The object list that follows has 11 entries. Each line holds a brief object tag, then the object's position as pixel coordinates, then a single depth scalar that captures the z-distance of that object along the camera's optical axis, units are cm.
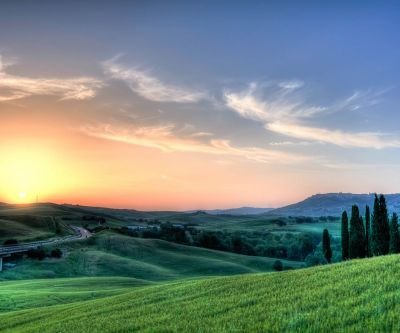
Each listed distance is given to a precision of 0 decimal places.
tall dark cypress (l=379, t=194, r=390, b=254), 8862
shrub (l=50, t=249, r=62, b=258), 11956
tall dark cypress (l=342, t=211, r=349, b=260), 10728
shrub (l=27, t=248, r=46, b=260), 11653
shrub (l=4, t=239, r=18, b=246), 15025
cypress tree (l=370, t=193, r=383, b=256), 8881
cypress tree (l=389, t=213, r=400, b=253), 8419
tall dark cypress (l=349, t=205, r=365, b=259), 9938
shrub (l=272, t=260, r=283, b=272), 14773
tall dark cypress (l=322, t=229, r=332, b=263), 12400
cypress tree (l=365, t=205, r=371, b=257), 10101
